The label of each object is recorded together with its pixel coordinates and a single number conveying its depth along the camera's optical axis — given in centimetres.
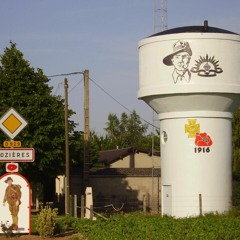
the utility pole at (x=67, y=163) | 3553
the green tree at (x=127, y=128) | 11531
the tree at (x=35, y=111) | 3797
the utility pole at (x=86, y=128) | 3731
